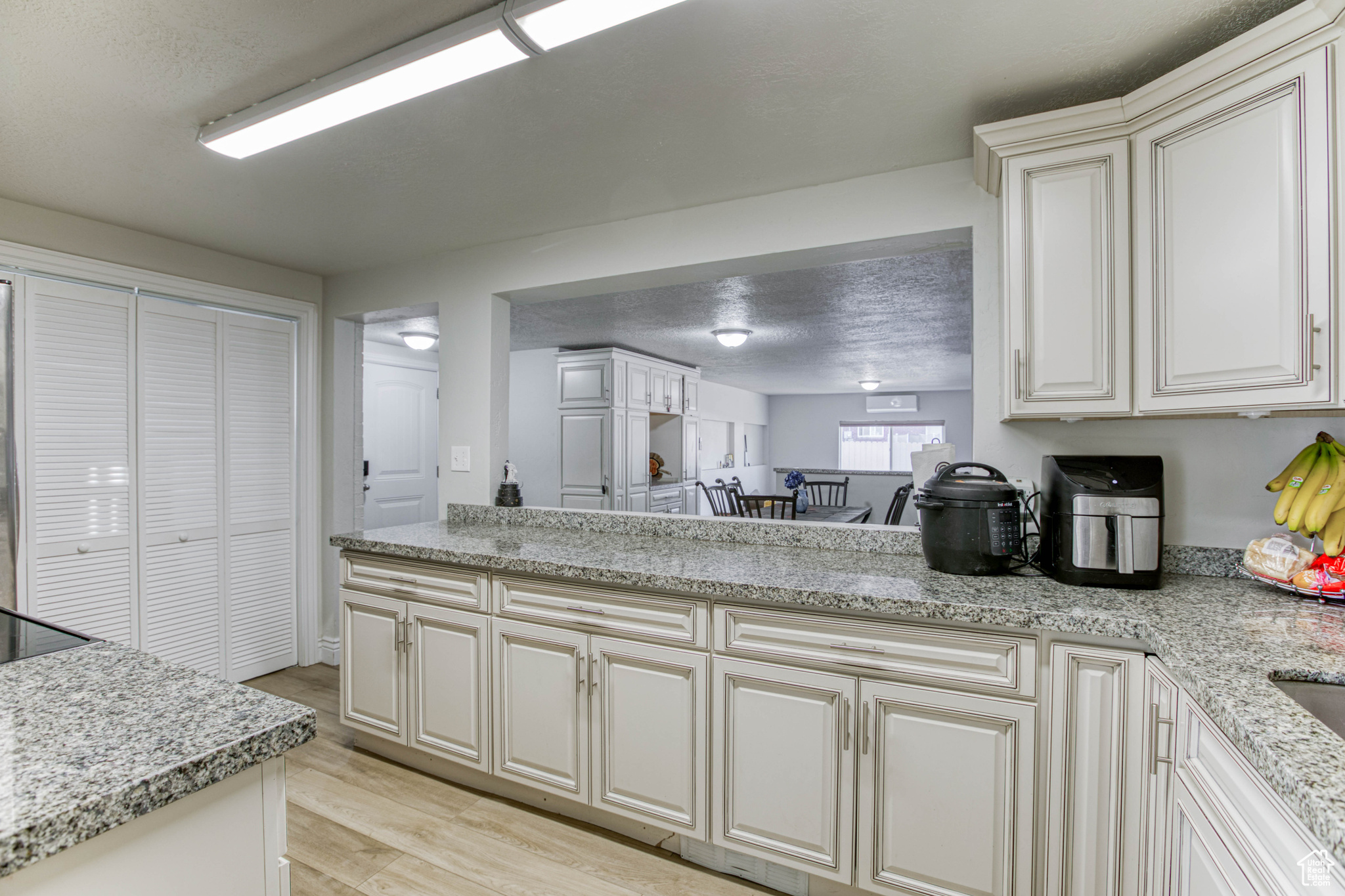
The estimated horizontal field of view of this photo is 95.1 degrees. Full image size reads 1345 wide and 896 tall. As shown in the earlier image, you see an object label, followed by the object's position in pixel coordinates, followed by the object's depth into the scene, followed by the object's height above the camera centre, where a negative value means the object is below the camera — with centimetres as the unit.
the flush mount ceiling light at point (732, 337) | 456 +82
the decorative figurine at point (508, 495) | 294 -23
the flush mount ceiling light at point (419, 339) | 449 +80
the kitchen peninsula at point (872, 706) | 110 -63
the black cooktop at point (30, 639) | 110 -36
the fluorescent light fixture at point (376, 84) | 135 +90
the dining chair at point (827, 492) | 665 -56
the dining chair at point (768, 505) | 409 -42
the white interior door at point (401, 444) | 518 +3
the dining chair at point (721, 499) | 595 -58
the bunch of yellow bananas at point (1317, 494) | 145 -12
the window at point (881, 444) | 1038 +4
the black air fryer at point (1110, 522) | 154 -20
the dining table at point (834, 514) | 443 -52
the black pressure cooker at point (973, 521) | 167 -21
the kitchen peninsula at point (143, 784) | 64 -37
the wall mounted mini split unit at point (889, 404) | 993 +69
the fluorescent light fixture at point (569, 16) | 121 +87
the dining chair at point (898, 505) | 442 -43
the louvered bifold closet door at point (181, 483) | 285 -16
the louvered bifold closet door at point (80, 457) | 250 -3
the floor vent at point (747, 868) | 174 -123
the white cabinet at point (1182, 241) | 128 +49
